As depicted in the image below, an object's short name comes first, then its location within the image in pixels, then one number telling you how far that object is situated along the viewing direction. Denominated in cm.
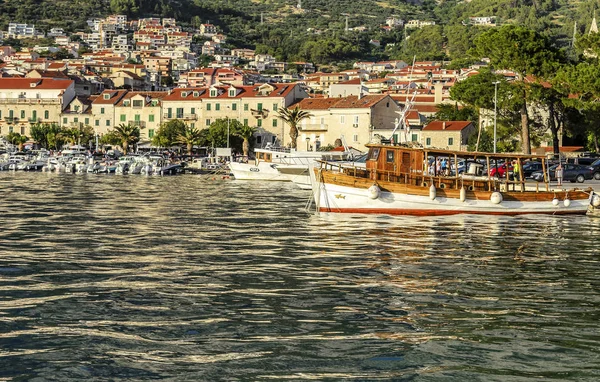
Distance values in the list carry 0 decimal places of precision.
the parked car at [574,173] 5728
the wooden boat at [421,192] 3559
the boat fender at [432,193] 3541
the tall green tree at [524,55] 6644
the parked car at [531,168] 5912
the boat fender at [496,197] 3588
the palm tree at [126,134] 10350
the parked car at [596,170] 5916
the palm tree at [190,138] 10081
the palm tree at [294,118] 9688
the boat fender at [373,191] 3522
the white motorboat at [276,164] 6788
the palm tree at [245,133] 10094
